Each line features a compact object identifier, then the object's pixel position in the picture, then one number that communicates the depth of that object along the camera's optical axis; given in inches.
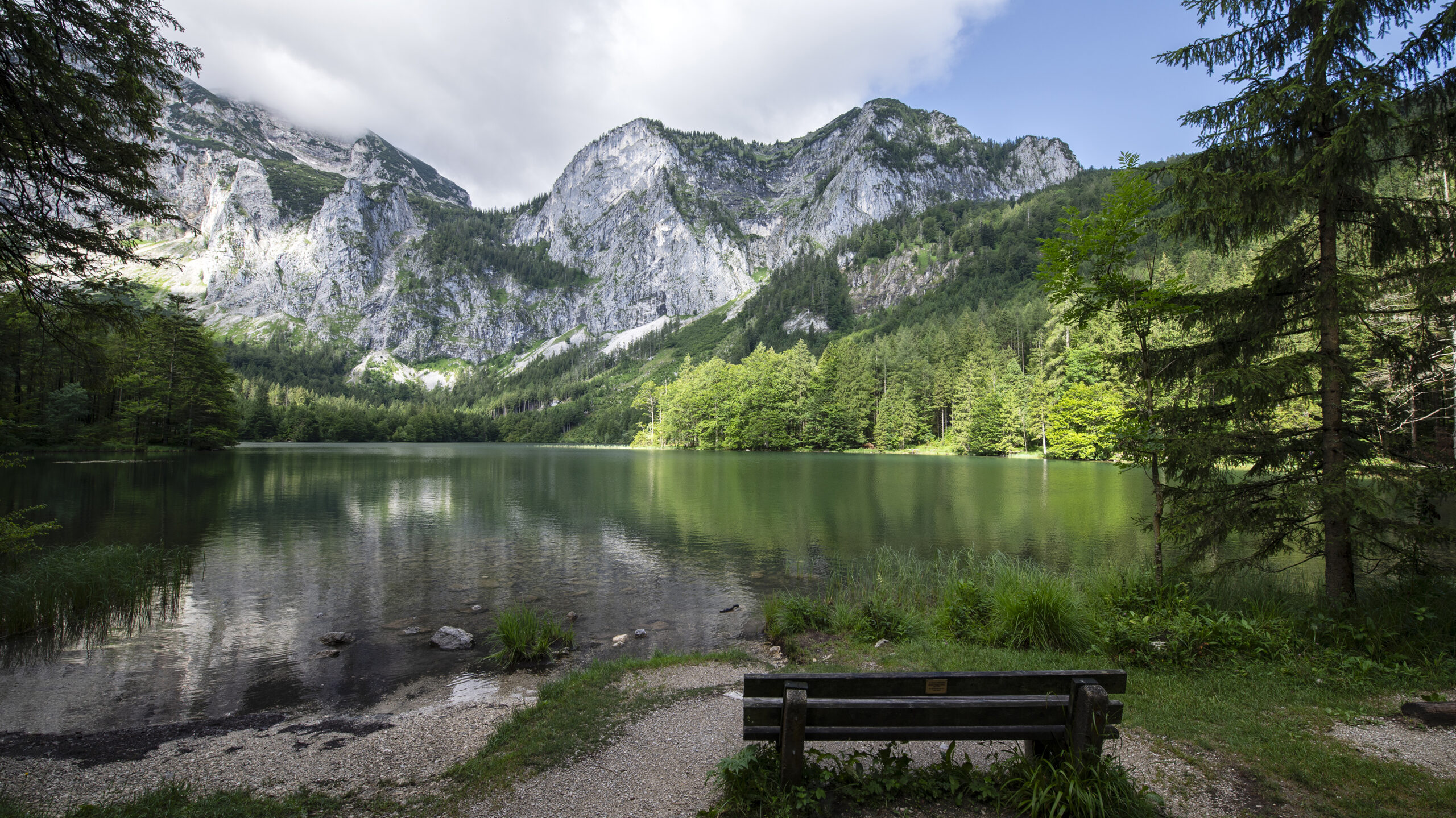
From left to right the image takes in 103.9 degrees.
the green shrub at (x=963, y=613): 378.3
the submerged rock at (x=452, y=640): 419.8
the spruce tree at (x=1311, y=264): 293.4
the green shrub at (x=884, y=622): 398.0
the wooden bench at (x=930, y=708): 151.0
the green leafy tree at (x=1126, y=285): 363.9
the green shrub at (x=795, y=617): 424.2
